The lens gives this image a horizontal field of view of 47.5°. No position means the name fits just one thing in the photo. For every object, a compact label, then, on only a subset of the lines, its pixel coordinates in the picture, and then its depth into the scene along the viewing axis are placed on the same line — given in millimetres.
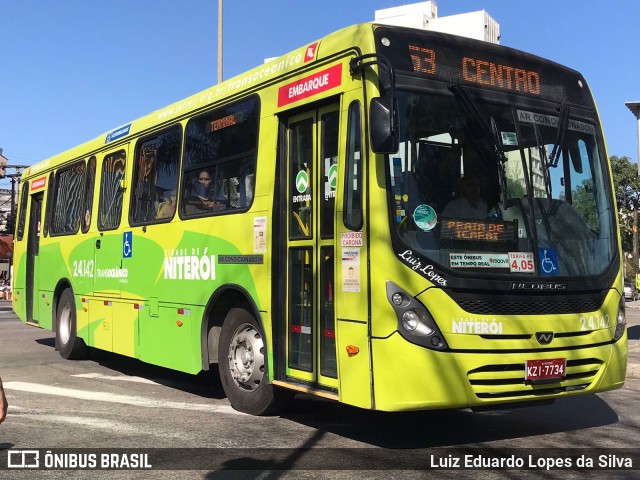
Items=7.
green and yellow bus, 5402
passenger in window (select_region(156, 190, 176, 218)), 8438
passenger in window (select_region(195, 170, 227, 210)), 7617
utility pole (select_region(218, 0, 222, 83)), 19609
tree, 54438
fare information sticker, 5684
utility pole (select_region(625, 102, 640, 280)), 55688
